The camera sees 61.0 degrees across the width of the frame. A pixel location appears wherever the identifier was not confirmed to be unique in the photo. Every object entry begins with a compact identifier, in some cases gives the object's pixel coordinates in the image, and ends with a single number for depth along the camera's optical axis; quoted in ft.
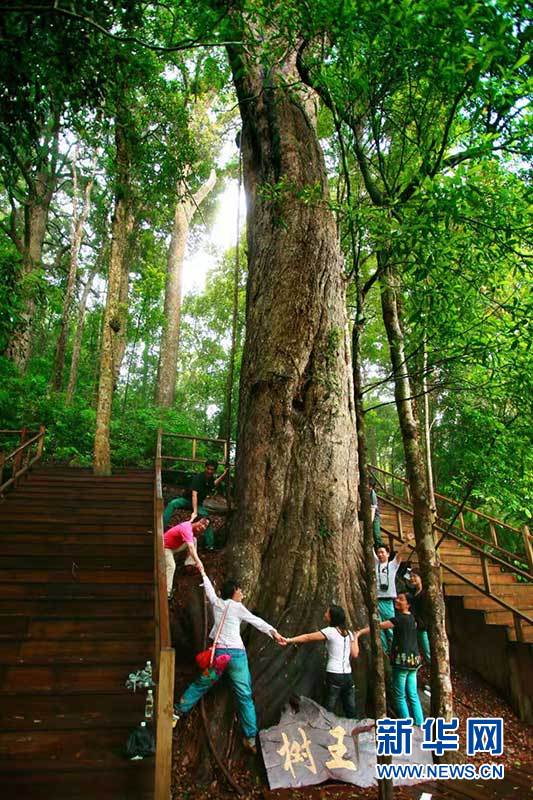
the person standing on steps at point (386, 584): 19.48
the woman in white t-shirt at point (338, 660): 13.88
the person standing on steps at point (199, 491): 22.86
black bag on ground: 11.23
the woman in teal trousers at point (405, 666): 15.15
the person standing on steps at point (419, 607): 19.60
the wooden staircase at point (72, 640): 10.84
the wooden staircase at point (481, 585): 23.57
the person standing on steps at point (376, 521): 24.63
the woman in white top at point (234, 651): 12.88
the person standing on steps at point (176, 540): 17.39
